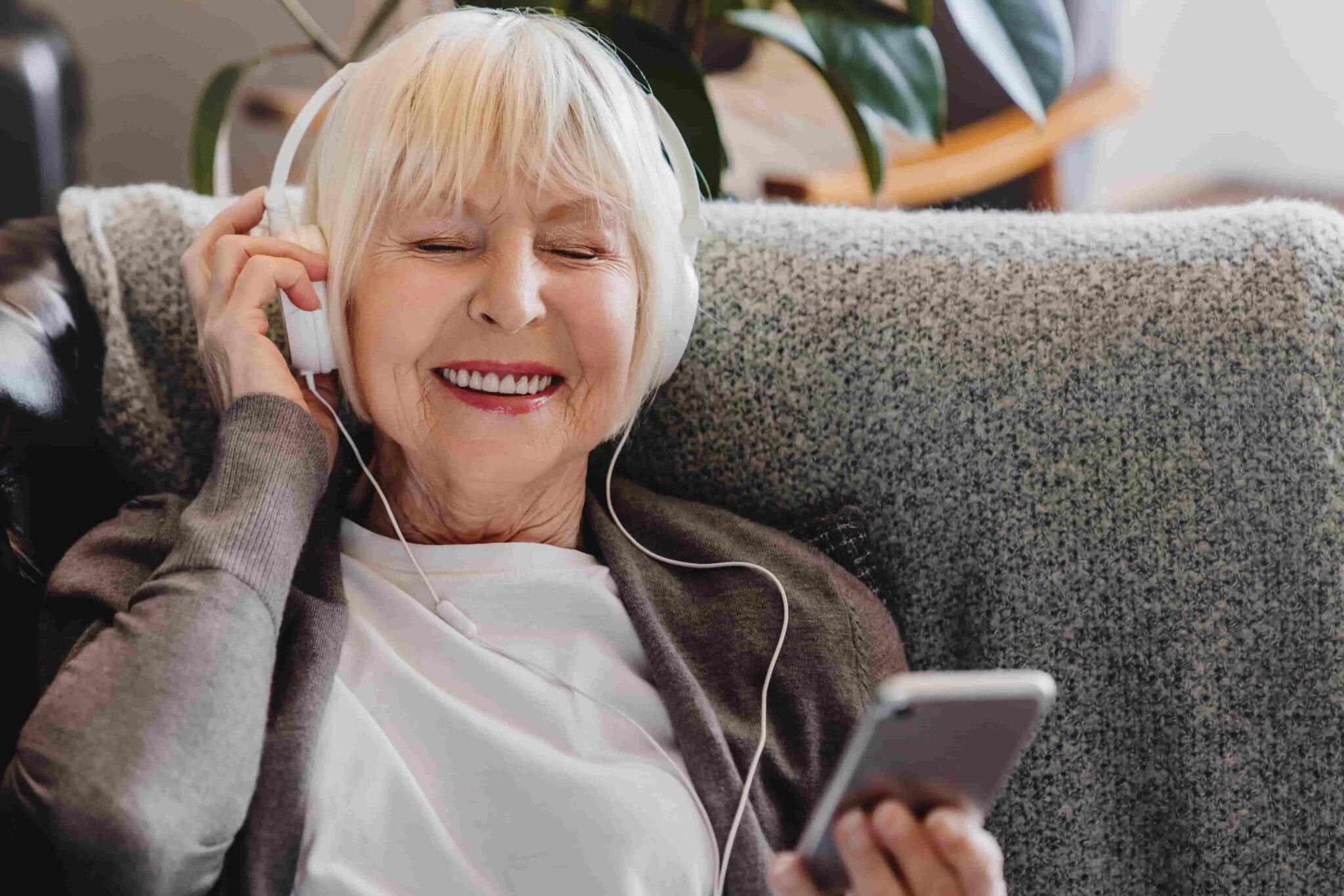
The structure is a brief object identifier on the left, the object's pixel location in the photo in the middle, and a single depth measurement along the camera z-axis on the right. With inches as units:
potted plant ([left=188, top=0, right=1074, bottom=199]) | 52.1
